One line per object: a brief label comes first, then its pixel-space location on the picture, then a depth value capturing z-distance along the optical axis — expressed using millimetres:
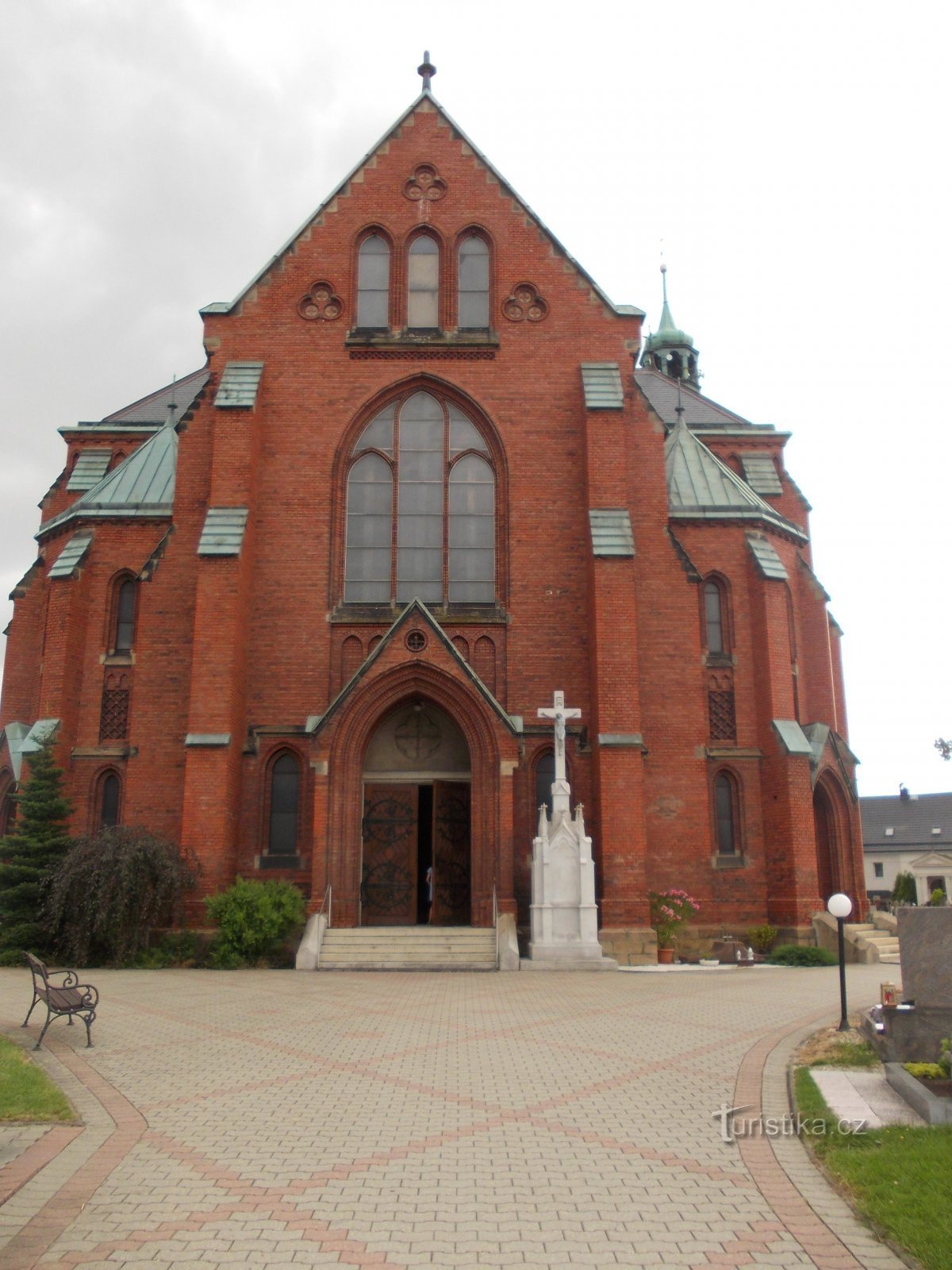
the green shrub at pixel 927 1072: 8781
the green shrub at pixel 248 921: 19719
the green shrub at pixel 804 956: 21578
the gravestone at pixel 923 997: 9680
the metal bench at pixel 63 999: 11406
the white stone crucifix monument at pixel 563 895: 19578
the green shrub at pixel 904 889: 56312
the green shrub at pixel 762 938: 22484
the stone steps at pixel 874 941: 23062
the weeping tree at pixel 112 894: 19328
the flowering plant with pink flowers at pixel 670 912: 21500
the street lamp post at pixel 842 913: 12234
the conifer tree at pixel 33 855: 19734
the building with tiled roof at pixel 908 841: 73775
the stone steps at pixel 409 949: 19344
